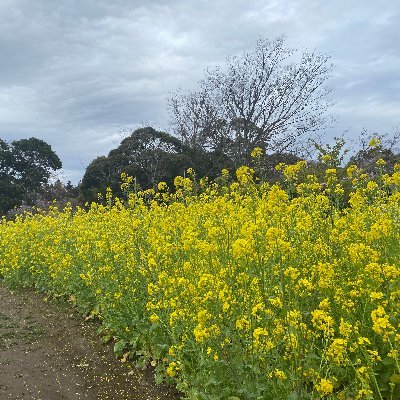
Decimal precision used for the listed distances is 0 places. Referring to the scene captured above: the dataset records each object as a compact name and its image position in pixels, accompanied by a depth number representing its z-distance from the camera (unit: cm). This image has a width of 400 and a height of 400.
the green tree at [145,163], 2150
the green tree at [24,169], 2653
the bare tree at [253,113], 2217
